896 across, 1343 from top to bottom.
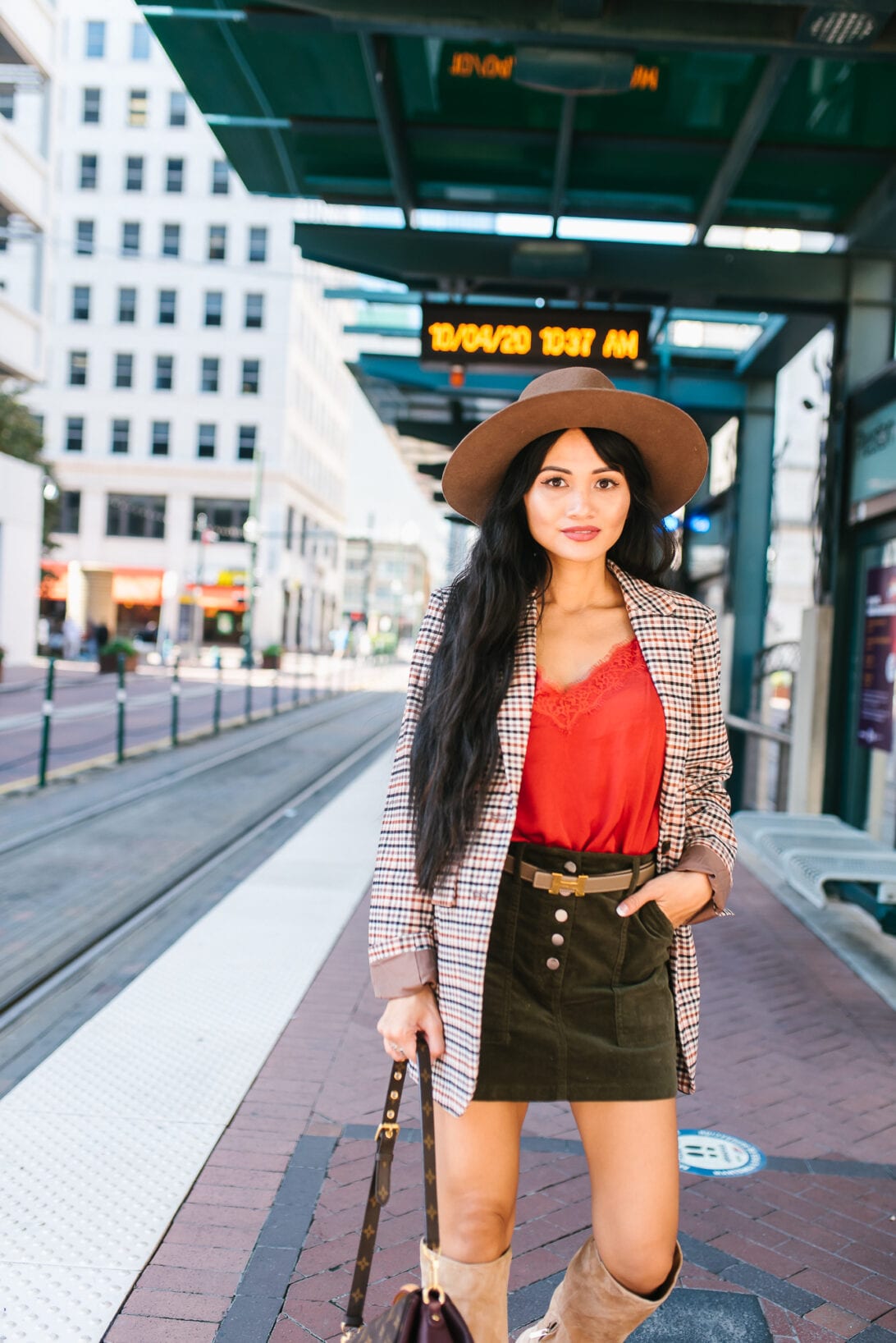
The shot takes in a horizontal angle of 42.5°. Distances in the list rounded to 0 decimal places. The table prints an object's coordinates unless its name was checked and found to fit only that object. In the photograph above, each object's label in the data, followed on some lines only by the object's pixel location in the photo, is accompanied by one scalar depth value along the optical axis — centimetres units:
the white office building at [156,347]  5306
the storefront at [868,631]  707
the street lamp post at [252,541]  3744
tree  3581
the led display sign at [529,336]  706
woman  196
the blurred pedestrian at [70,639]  3631
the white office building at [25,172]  2559
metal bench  511
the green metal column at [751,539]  1020
